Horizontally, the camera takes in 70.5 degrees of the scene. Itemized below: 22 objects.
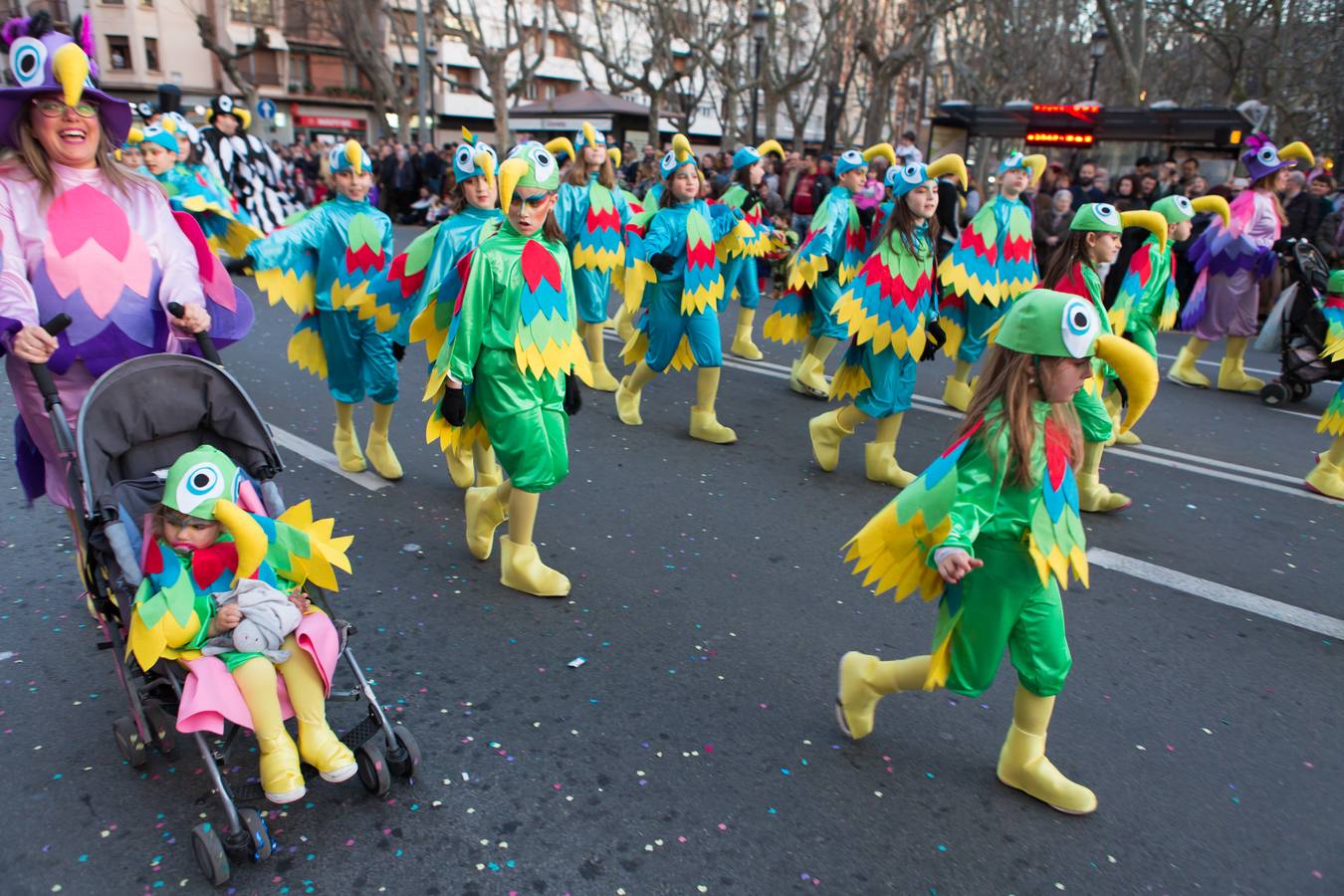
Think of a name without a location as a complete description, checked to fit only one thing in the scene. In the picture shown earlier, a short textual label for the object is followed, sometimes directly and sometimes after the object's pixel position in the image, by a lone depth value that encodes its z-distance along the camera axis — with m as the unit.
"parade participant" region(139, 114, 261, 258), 4.79
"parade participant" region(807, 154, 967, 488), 5.69
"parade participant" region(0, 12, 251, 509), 3.08
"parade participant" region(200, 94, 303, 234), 10.51
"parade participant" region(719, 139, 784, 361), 7.68
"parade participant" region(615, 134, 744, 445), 6.61
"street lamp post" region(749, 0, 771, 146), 21.84
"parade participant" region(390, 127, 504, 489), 4.50
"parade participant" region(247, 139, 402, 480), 5.23
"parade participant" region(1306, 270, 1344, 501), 6.09
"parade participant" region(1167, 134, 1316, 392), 8.59
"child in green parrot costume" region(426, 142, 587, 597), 4.01
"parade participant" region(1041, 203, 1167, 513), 4.96
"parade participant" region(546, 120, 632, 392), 7.55
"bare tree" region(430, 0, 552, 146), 27.33
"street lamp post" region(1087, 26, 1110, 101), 20.64
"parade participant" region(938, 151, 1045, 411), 6.80
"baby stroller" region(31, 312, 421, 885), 2.72
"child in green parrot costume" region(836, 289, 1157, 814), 2.75
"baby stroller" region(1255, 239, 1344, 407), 7.70
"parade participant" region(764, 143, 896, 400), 7.43
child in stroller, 2.66
